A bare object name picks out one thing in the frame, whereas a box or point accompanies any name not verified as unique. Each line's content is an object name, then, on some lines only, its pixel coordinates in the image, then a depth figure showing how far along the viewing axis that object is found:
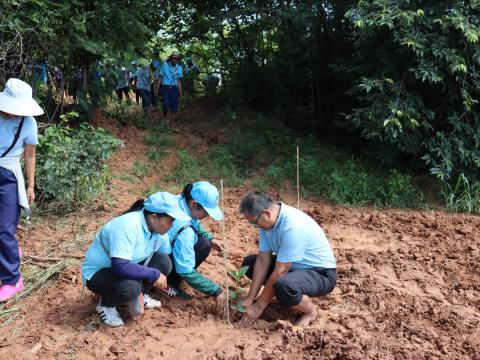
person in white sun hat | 3.61
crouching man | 3.33
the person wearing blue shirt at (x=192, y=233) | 3.45
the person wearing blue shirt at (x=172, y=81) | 9.08
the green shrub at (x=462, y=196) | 6.44
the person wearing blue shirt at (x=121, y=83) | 7.91
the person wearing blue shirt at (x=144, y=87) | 9.81
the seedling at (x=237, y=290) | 3.56
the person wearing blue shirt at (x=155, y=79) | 9.57
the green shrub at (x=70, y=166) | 5.40
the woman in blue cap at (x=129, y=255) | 3.11
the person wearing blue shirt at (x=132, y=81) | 12.48
